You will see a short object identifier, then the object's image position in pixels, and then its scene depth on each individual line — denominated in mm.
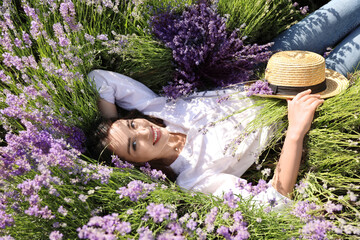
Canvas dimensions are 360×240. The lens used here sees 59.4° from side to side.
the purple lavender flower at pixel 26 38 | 1731
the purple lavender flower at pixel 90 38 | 1740
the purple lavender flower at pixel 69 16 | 1723
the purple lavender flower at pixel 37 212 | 1144
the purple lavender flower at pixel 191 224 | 1149
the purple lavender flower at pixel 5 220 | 1164
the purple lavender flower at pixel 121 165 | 1652
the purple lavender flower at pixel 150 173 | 1540
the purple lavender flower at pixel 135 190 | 1208
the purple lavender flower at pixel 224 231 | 1162
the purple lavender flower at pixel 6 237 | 1124
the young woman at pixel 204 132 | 1746
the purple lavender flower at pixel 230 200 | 1238
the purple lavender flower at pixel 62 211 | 1152
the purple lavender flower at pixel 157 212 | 1078
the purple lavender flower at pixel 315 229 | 1123
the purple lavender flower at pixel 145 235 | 1027
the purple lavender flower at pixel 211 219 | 1171
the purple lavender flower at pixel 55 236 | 1090
